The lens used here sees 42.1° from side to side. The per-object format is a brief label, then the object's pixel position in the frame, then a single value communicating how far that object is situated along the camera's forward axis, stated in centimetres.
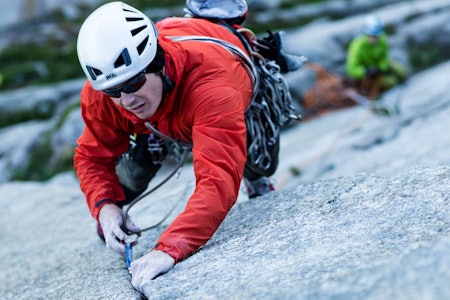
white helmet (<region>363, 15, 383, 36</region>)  1145
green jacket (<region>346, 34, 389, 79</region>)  1158
